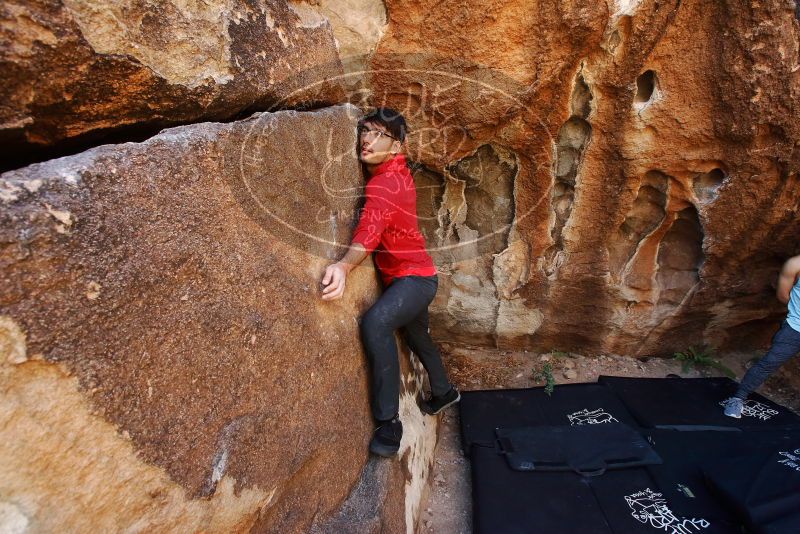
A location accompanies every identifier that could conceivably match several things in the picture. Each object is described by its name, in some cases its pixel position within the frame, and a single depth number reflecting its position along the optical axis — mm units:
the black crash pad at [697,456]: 2023
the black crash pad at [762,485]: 1812
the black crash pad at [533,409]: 2516
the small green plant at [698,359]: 3029
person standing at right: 2391
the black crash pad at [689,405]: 2492
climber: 1653
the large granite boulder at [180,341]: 740
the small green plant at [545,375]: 2861
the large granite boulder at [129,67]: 871
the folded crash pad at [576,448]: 2227
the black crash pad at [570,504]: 1953
